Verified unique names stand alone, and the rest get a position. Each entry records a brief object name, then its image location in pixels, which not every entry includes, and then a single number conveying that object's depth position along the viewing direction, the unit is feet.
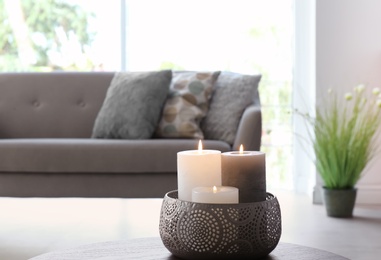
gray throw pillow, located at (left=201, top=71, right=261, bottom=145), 12.30
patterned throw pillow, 12.28
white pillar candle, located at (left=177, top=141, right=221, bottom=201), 3.75
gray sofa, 10.99
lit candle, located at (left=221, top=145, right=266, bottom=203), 3.71
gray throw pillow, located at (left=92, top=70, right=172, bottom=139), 12.19
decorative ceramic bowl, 3.53
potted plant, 11.09
